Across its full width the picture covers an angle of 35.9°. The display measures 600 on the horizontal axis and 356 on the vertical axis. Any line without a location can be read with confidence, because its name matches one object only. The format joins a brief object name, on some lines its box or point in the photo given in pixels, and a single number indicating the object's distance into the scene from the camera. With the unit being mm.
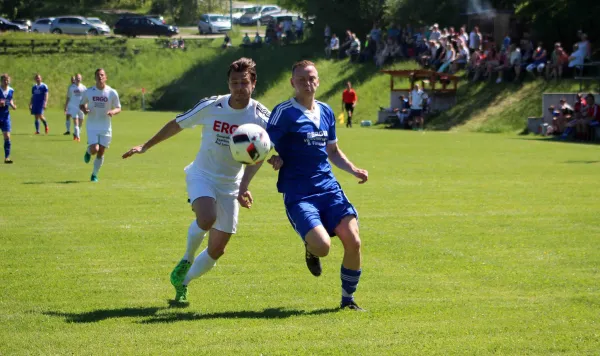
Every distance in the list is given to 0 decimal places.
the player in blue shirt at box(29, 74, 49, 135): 31906
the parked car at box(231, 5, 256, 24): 85281
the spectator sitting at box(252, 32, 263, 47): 62156
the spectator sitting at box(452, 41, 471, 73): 43031
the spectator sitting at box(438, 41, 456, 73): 43000
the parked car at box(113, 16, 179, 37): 70875
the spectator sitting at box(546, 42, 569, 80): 37906
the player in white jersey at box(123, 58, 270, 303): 8023
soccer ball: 7277
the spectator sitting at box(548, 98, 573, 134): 31780
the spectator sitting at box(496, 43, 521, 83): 39375
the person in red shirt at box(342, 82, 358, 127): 40906
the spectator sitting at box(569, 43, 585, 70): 37094
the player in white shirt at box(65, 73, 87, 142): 30078
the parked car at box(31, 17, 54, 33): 73312
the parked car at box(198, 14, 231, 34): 75125
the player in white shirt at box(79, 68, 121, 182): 18438
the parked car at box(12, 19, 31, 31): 75338
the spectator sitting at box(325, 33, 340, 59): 55688
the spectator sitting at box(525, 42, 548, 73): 38594
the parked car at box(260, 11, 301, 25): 85188
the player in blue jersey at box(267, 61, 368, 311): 7578
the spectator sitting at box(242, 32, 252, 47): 62772
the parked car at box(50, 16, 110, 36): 71875
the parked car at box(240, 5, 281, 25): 85500
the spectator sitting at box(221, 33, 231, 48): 63688
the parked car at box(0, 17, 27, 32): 71812
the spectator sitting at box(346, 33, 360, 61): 53344
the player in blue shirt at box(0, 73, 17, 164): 21719
